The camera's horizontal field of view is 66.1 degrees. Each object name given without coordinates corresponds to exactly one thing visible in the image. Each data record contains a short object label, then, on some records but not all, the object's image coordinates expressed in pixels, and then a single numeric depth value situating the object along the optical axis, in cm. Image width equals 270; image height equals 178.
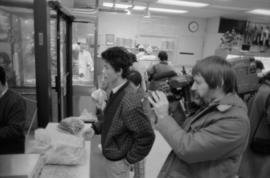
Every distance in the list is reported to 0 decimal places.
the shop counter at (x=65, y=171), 111
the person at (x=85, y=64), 408
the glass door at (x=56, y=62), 218
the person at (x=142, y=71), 323
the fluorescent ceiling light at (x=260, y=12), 509
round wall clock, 697
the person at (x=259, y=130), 168
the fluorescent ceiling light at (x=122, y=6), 518
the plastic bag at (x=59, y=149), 117
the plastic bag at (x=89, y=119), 199
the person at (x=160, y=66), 363
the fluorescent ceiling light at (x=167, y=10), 572
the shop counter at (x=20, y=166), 84
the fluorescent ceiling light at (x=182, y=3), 457
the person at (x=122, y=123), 133
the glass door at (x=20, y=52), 137
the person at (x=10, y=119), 124
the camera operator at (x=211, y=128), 79
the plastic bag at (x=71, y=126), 144
